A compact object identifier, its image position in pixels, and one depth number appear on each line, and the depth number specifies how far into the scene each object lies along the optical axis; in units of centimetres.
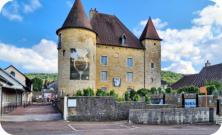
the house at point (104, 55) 2614
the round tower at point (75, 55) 2584
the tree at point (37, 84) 6064
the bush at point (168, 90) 2578
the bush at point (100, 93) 2159
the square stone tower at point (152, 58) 3397
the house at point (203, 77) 3585
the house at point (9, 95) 1710
